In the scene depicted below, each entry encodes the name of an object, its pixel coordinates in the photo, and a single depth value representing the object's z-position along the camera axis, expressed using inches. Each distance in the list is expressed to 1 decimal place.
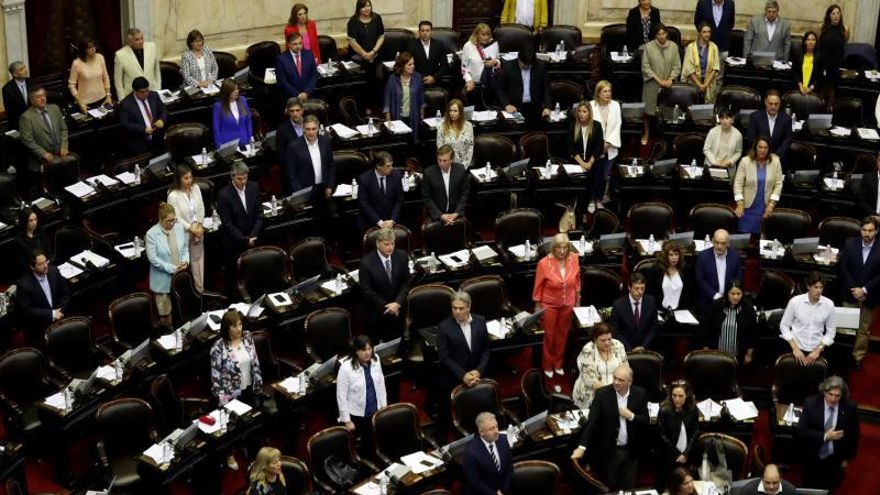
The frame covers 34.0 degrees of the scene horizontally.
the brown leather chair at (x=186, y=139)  612.1
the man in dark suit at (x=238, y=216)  545.0
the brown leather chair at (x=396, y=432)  464.8
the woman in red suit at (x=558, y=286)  519.5
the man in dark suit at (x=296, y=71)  649.0
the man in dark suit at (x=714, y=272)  534.3
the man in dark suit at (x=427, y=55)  679.1
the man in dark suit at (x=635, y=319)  511.2
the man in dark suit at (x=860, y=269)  540.7
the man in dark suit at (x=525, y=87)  657.0
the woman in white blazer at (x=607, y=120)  611.1
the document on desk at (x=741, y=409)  489.7
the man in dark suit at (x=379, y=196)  562.6
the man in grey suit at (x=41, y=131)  571.2
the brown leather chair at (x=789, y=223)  592.4
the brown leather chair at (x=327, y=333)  508.7
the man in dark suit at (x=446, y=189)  568.1
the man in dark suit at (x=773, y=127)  621.3
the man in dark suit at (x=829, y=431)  470.6
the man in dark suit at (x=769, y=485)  427.5
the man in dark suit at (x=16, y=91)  583.8
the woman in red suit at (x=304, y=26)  661.9
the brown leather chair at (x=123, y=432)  457.4
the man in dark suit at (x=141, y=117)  597.3
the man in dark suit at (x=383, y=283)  516.7
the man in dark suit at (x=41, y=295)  500.4
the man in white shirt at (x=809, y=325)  512.4
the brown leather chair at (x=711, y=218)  591.2
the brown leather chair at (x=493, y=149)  629.9
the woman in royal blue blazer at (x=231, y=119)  595.8
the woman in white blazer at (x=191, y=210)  532.7
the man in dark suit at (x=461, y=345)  484.7
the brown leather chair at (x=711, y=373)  509.7
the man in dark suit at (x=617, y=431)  451.5
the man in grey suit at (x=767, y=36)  717.3
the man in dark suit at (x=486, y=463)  434.3
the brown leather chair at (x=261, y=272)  545.6
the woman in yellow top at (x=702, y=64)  684.7
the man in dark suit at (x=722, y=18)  717.9
